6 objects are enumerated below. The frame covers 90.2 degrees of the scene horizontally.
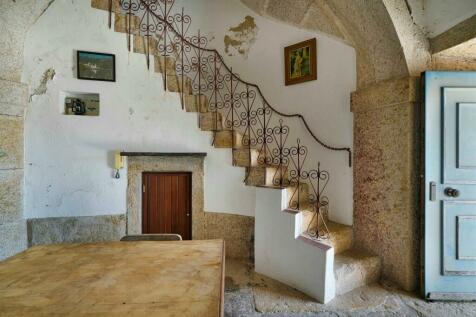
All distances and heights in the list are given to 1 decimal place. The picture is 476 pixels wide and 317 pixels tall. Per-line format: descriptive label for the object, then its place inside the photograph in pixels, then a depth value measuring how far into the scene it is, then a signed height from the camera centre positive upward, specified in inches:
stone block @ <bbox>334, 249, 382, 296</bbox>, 93.1 -46.8
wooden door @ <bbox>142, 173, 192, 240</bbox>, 124.8 -25.6
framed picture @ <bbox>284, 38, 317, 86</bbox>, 126.7 +51.6
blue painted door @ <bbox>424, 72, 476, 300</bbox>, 90.0 -11.0
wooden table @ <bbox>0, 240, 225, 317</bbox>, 39.7 -25.7
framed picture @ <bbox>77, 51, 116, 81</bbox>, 115.2 +44.2
